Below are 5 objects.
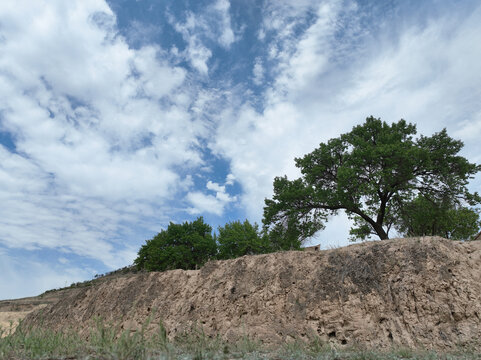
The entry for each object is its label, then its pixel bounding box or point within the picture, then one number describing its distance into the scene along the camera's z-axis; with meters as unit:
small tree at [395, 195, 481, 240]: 27.78
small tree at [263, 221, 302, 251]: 30.31
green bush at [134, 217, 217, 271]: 42.72
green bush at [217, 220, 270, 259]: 45.94
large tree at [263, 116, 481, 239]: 26.16
